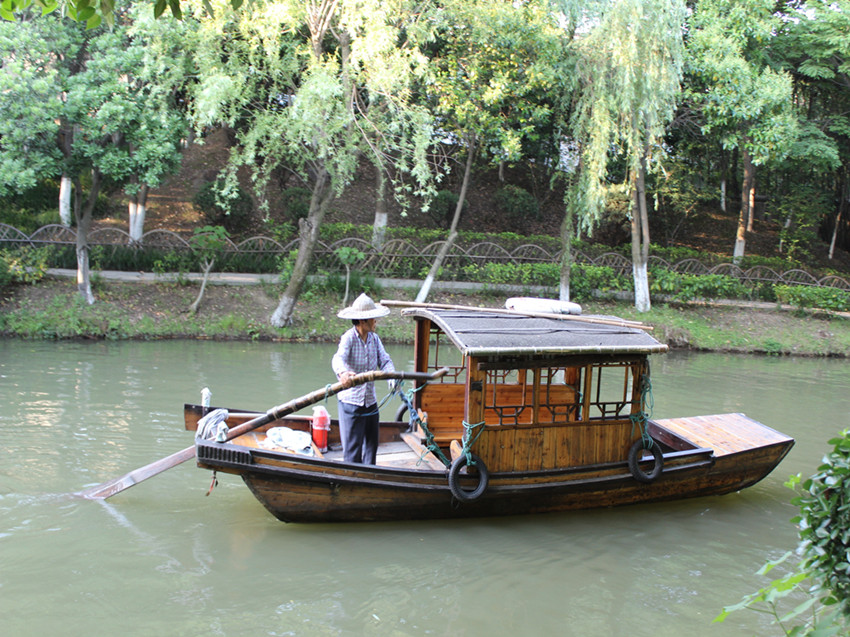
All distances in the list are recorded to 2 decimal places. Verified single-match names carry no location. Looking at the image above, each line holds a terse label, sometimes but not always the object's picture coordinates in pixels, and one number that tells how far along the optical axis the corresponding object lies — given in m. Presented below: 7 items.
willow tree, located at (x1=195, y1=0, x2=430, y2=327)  12.54
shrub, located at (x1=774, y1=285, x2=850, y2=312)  18.66
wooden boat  5.86
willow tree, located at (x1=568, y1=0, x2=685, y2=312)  14.51
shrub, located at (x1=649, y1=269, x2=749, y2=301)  18.09
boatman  6.13
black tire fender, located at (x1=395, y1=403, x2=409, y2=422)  7.91
